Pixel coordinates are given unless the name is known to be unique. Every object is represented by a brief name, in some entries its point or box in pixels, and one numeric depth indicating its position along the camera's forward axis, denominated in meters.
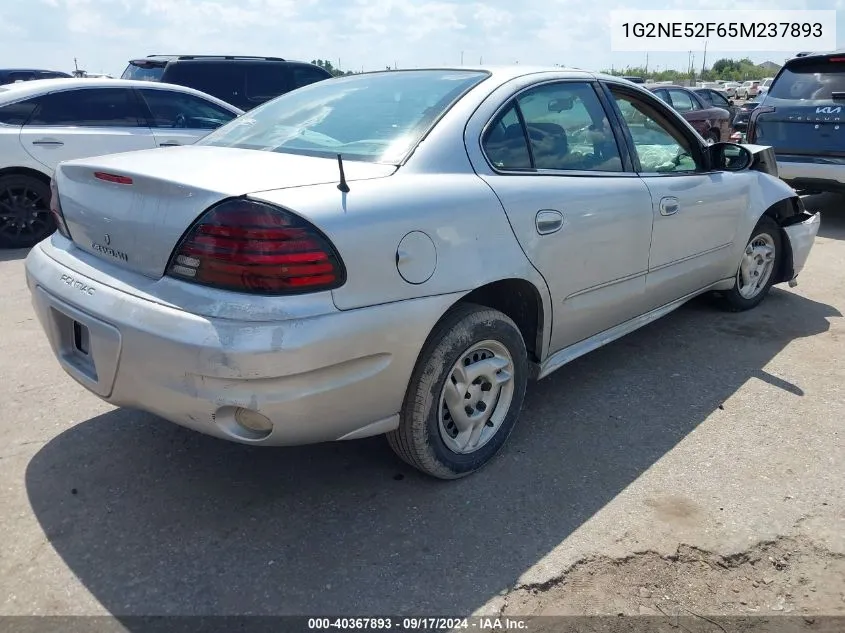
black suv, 10.14
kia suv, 7.54
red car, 13.85
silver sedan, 2.19
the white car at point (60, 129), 6.72
